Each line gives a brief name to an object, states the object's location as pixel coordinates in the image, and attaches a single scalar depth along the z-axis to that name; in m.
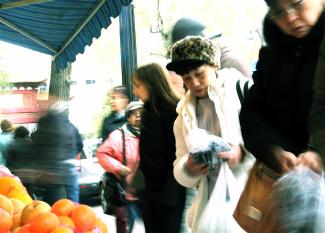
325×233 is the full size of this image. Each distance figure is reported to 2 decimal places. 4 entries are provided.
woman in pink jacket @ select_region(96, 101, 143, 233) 3.69
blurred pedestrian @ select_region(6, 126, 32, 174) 3.27
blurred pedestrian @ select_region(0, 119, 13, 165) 4.28
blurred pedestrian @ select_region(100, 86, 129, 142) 4.03
